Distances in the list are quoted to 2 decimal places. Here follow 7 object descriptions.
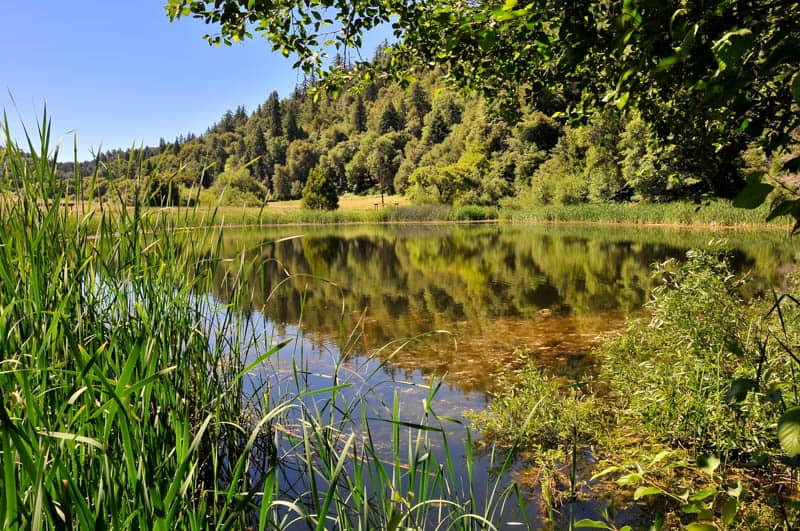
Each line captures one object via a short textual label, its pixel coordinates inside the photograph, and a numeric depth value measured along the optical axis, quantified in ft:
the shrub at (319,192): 174.50
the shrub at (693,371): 9.63
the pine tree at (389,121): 289.12
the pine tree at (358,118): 328.49
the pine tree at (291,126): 342.44
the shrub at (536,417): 11.48
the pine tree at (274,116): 348.38
